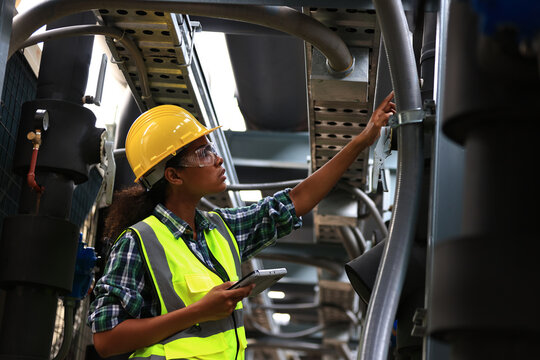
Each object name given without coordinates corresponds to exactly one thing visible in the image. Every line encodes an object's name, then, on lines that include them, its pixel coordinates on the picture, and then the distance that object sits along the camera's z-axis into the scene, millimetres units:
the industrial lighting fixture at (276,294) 7430
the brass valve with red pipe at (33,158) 2631
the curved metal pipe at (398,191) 1493
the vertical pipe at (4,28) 1871
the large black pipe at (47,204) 2543
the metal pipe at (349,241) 4348
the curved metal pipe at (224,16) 2178
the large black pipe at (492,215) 736
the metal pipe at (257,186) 3429
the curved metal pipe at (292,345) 7355
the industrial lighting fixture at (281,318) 8688
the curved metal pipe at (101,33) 2438
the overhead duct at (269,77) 3418
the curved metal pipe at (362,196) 3535
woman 1878
